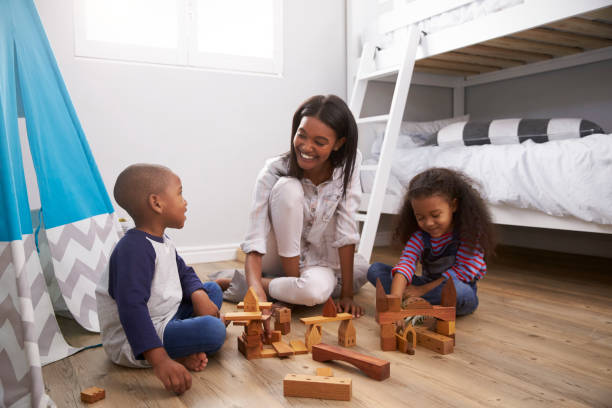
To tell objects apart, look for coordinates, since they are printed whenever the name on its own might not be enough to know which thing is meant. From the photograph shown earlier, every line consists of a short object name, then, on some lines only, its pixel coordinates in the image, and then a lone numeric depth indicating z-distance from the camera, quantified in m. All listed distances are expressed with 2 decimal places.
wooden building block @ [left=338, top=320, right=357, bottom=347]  1.18
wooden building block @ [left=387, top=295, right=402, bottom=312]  1.11
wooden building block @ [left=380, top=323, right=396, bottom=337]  1.16
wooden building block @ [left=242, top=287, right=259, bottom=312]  1.08
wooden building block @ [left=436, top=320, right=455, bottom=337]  1.16
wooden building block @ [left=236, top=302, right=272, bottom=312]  1.13
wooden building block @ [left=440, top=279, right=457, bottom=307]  1.15
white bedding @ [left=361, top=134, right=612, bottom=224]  1.62
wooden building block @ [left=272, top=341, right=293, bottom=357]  1.11
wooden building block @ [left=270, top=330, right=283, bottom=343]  1.18
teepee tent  1.14
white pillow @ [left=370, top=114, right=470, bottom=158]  2.54
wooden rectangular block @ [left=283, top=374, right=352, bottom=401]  0.88
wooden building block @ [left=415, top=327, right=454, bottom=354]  1.12
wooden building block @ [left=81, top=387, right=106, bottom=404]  0.89
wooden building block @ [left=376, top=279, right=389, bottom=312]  1.10
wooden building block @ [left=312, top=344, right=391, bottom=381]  0.97
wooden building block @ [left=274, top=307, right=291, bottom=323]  1.21
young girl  1.35
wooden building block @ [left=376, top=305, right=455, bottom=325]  1.13
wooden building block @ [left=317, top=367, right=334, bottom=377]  0.96
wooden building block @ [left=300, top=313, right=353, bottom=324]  1.14
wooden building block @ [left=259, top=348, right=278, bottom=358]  1.11
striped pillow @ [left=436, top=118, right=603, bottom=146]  1.90
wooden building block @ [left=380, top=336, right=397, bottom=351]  1.16
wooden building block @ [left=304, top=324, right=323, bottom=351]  1.15
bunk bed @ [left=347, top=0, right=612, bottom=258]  1.76
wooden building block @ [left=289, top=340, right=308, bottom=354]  1.13
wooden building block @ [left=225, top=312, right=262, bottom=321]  1.05
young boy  0.98
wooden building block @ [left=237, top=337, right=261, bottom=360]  1.11
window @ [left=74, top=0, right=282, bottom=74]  2.20
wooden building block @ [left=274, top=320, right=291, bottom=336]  1.25
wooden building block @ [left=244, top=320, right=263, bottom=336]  1.11
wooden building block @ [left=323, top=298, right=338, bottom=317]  1.15
